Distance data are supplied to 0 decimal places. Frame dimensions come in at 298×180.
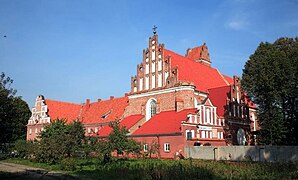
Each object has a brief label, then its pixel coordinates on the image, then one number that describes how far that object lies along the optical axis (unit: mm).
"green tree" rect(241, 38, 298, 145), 34469
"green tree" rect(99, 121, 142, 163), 29016
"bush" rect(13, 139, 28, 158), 39984
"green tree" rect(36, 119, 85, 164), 29242
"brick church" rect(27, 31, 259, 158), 36984
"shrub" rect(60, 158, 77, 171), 25359
